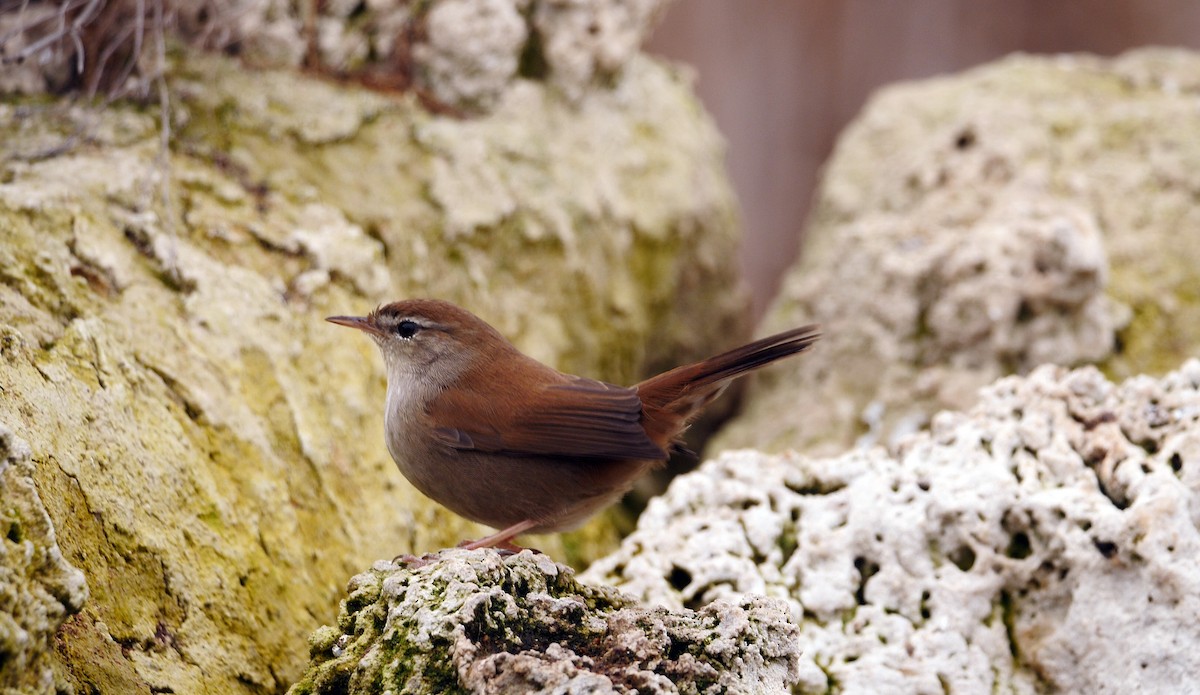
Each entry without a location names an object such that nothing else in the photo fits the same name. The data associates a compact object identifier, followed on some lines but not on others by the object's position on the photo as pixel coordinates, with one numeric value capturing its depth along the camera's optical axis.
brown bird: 6.52
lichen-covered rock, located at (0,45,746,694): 5.31
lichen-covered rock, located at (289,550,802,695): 4.23
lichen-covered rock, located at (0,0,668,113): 8.22
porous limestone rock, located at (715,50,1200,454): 8.83
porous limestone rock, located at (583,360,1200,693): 5.54
